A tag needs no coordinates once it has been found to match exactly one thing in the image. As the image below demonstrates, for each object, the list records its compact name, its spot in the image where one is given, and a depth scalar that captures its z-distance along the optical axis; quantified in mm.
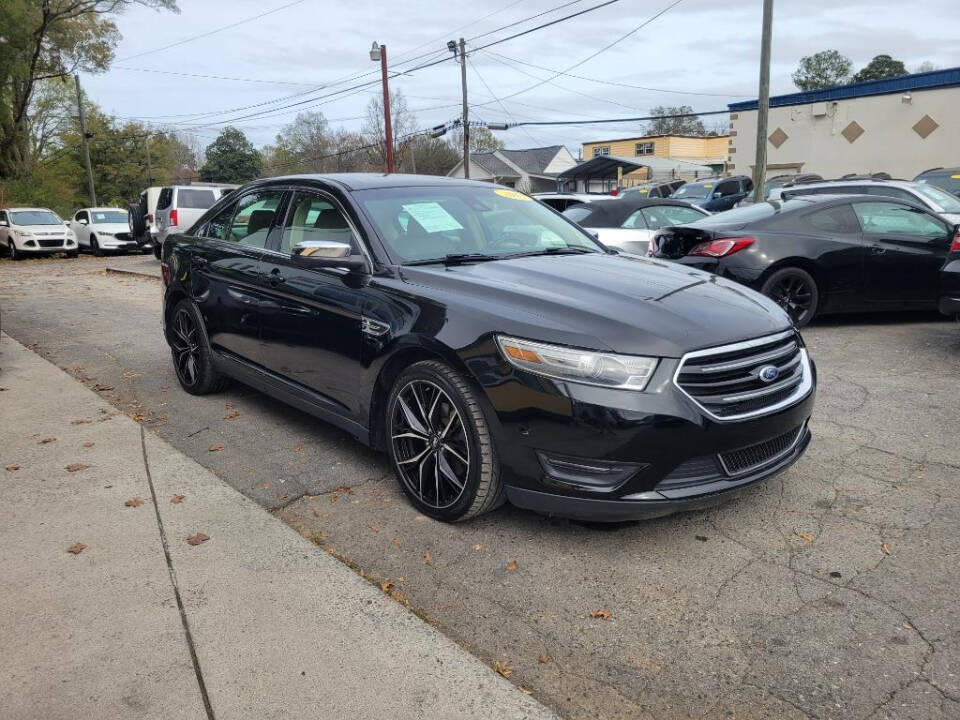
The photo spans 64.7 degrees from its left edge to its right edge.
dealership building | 25203
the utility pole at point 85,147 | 39572
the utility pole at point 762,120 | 16578
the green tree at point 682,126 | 83125
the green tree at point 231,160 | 78250
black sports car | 7605
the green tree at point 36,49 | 31948
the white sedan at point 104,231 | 23688
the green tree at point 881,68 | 70500
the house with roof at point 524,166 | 65562
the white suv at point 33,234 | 22531
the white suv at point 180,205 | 17359
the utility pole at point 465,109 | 35188
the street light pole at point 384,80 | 28875
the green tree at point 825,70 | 74188
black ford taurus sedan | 3043
